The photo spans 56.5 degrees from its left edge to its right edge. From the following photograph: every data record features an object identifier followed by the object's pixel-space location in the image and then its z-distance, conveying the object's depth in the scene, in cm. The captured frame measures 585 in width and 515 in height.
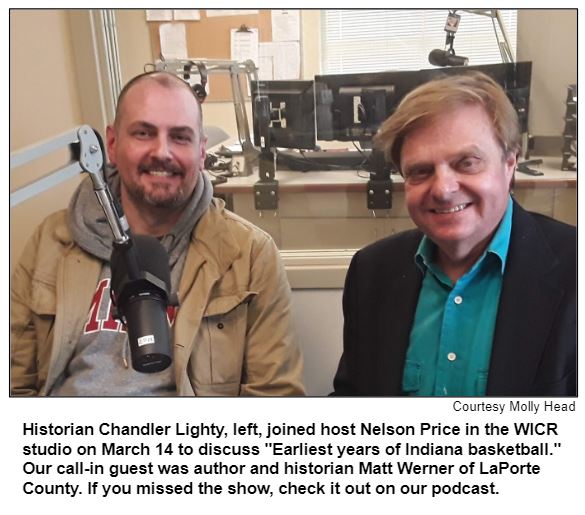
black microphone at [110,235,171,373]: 68
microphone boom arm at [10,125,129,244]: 68
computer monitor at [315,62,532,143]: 106
